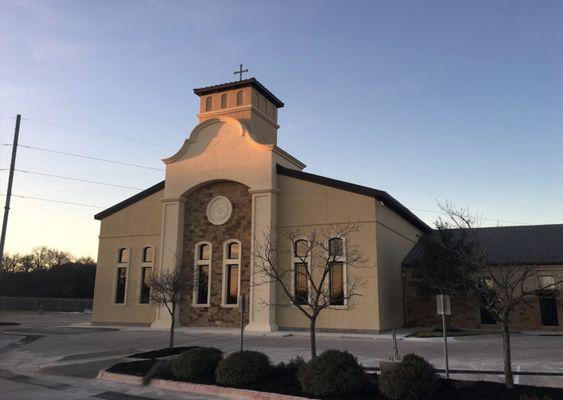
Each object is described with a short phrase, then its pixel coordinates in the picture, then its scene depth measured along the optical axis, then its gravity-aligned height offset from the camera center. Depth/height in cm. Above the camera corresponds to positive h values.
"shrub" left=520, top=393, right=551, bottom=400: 819 -149
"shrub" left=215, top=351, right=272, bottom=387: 1115 -150
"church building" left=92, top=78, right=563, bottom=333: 2680 +449
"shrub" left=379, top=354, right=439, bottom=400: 922 -141
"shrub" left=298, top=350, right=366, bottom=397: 977 -140
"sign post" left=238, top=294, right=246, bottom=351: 1650 -1
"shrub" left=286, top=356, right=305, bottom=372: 1172 -143
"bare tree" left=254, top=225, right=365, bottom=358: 2623 +212
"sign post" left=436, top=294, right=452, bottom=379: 1309 +2
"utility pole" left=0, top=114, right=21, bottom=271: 2169 +502
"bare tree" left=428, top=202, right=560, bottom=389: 937 +1
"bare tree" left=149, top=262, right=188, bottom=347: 2017 +75
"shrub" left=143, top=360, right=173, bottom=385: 1239 -172
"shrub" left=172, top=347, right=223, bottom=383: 1195 -151
